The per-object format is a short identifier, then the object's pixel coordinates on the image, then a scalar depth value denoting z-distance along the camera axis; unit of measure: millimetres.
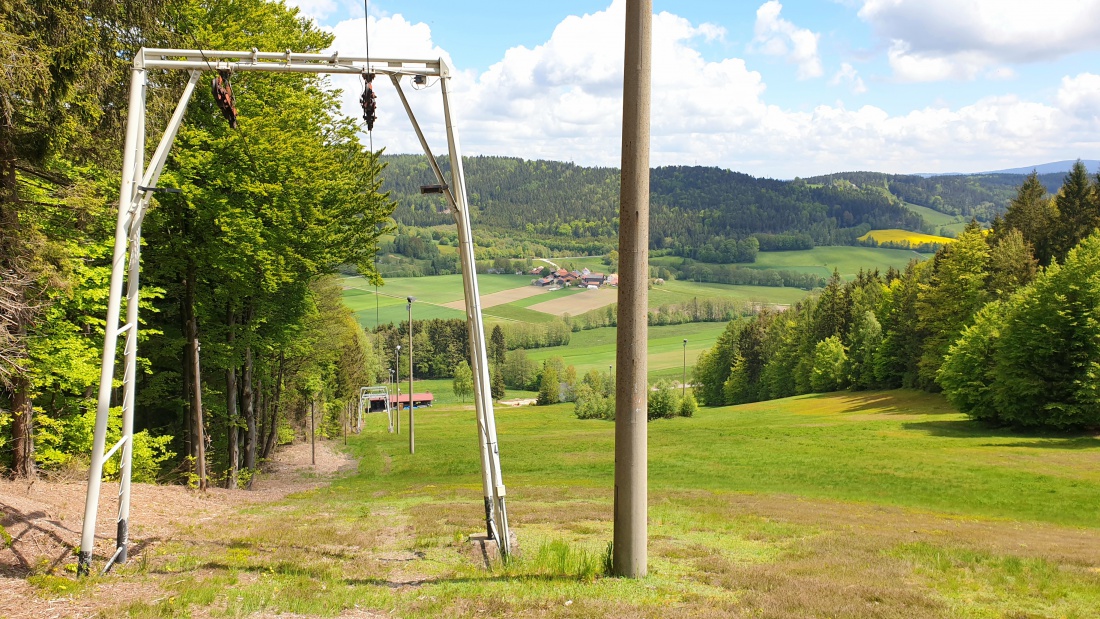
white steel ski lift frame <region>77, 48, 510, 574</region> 10320
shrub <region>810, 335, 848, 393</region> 86250
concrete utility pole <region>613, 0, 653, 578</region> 8789
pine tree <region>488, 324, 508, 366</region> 162625
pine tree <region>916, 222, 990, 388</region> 63656
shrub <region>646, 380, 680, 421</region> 74688
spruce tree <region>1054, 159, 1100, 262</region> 65938
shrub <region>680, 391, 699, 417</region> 75562
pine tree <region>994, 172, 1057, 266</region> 68688
